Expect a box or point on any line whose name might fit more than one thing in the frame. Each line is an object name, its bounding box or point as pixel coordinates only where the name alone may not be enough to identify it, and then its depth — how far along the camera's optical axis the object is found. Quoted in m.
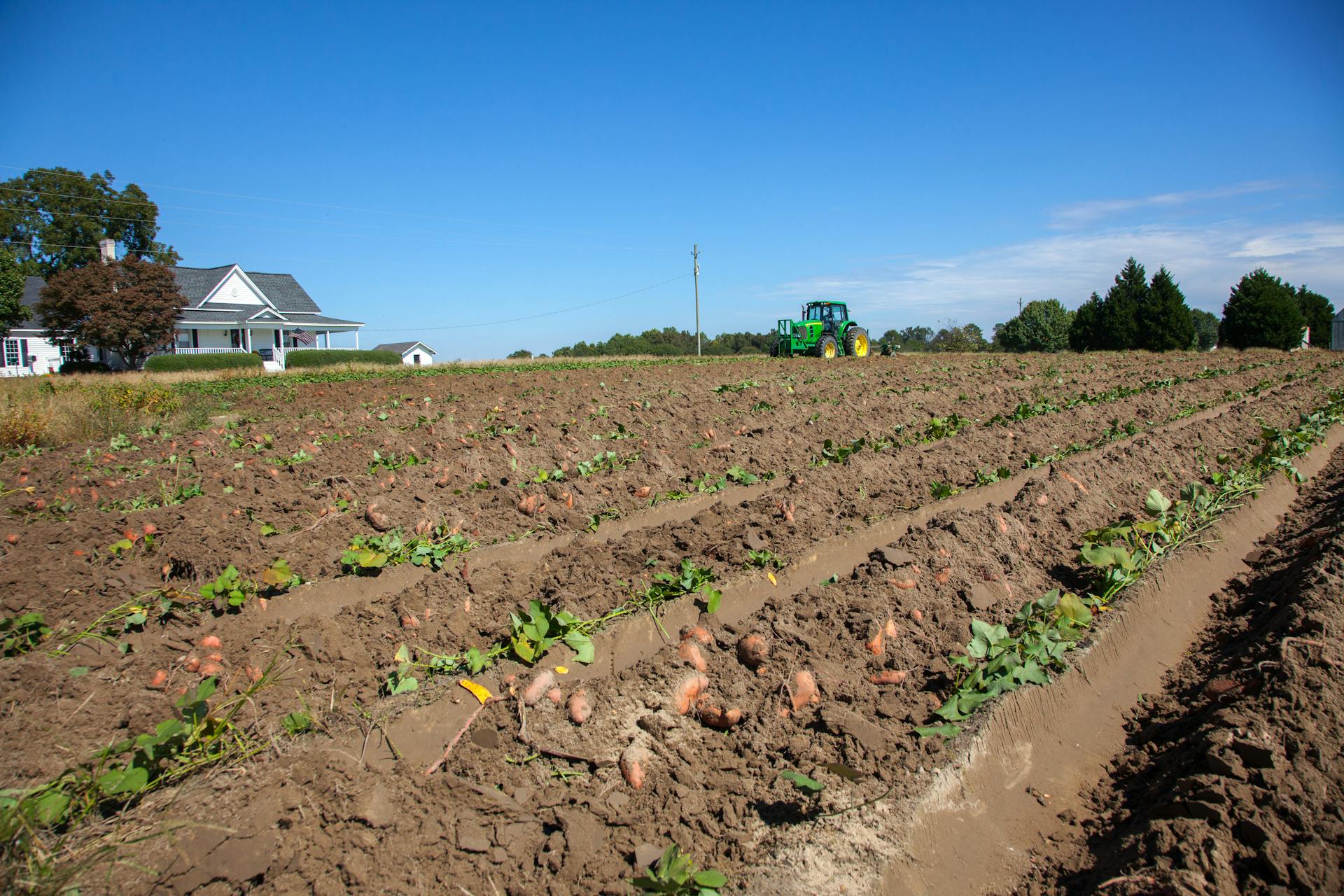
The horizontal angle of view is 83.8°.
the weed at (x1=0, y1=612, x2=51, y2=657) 3.79
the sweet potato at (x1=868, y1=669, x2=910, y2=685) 3.49
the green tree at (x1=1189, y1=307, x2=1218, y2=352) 95.00
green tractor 26.77
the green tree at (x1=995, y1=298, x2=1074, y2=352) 51.24
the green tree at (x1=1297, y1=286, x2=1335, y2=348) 45.34
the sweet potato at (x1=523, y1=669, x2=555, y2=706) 3.38
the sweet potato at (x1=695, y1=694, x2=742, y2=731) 3.26
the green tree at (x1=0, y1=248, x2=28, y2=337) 33.25
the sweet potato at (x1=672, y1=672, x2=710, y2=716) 3.43
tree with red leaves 30.77
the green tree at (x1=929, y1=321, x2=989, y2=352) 65.81
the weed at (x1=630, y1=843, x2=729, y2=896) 2.22
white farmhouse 38.06
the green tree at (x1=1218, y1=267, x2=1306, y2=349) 35.38
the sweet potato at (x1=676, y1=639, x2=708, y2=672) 3.66
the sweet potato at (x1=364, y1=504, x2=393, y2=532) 5.88
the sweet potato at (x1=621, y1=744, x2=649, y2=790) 2.97
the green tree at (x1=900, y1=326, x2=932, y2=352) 82.31
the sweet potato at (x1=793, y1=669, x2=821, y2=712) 3.33
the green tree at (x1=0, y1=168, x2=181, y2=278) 48.97
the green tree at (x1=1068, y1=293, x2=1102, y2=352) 37.66
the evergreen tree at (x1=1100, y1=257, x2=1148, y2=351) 35.84
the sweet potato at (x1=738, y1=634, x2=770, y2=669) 3.68
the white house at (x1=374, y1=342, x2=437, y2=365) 57.81
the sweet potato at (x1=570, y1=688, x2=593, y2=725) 3.30
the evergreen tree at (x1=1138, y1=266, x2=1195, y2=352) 35.12
